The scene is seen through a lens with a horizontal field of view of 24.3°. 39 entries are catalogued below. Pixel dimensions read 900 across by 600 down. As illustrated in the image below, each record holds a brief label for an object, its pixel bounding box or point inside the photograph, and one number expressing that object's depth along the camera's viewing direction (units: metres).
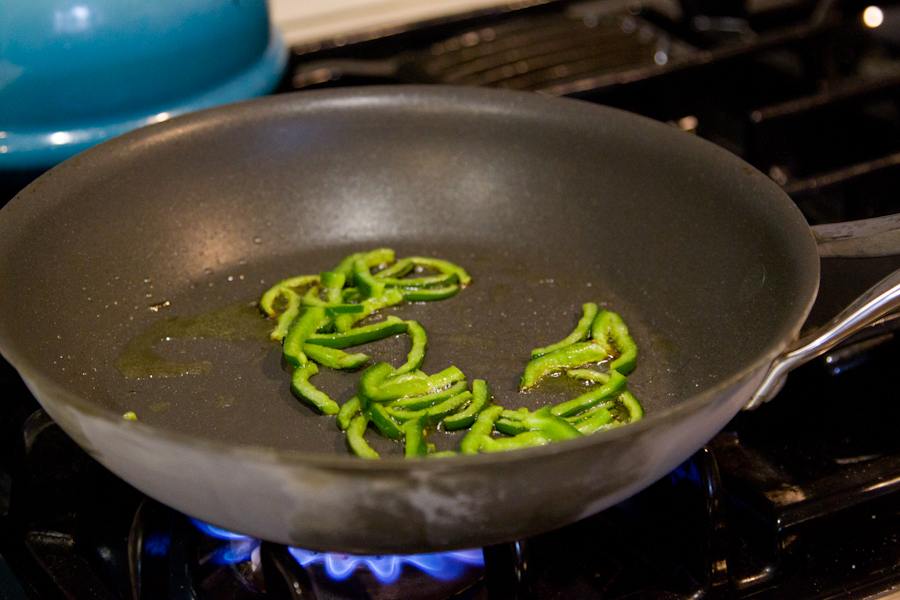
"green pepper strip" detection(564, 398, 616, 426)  0.84
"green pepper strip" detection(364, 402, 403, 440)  0.83
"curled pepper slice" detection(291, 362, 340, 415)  0.85
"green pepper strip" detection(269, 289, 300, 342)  0.89
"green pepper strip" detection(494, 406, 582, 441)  0.82
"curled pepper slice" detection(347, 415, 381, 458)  0.82
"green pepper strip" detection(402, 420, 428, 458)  0.82
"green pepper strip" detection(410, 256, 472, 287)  0.92
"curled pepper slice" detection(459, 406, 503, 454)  0.82
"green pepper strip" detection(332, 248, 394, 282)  0.92
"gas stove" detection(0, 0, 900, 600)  0.80
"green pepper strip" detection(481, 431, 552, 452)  0.82
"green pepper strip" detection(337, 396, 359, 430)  0.84
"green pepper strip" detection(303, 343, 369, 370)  0.87
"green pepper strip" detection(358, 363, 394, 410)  0.85
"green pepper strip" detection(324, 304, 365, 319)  0.89
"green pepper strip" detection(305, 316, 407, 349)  0.88
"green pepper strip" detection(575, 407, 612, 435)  0.83
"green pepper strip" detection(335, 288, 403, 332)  0.90
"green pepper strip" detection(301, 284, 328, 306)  0.90
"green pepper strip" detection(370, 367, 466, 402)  0.85
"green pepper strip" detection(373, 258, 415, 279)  0.92
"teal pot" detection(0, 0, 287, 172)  0.90
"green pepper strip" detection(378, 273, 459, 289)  0.91
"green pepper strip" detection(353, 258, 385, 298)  0.91
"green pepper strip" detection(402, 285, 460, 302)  0.91
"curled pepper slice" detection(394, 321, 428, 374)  0.87
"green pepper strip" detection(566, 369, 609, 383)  0.86
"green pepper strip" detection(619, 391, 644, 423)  0.84
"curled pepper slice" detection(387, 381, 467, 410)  0.85
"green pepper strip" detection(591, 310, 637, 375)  0.87
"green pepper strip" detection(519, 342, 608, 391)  0.86
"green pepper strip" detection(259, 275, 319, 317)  0.90
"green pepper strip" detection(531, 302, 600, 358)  0.88
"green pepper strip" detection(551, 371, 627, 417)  0.84
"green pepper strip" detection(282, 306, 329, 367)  0.87
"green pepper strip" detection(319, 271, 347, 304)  0.90
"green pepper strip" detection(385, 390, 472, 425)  0.84
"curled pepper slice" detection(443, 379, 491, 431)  0.84
